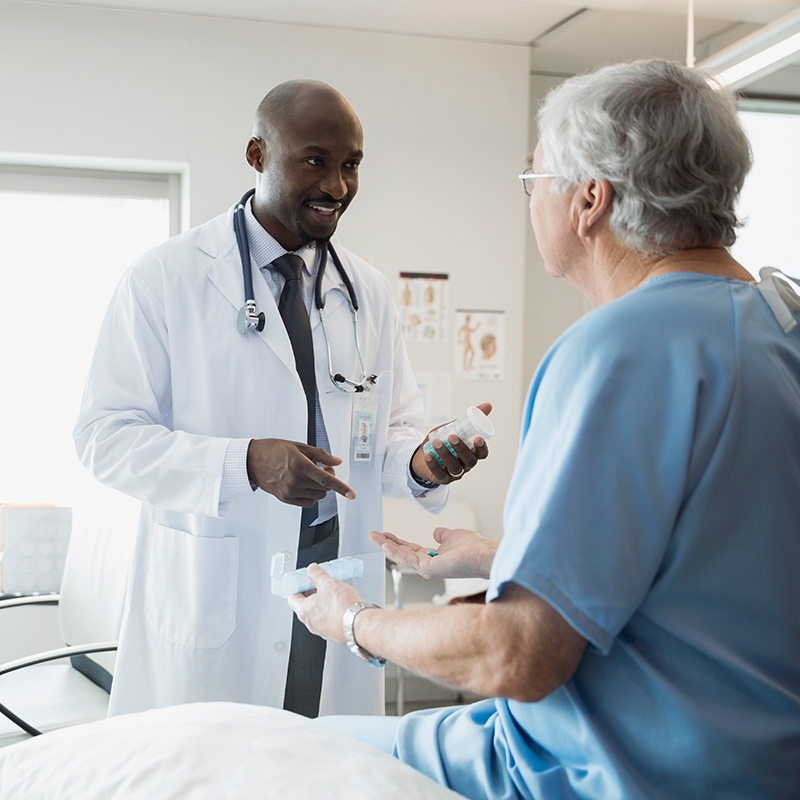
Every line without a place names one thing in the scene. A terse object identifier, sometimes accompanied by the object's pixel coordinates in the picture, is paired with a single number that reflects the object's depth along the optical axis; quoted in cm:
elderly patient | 89
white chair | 237
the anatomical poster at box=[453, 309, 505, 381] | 417
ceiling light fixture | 291
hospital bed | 86
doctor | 183
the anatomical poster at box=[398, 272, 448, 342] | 411
